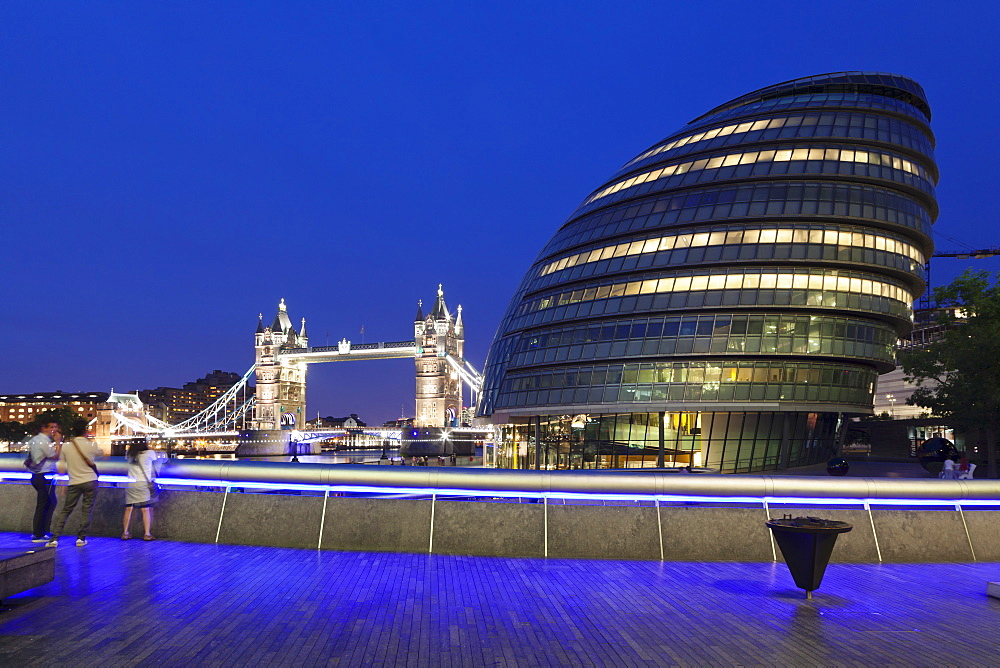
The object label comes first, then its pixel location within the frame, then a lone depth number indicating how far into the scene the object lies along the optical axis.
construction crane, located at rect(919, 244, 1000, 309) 182.62
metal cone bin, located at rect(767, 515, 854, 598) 10.04
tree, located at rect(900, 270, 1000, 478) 37.25
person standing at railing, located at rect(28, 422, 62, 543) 12.99
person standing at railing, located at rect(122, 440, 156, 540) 13.66
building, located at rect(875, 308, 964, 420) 91.46
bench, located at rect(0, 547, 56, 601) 8.54
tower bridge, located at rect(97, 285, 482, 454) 173.12
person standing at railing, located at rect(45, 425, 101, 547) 12.81
